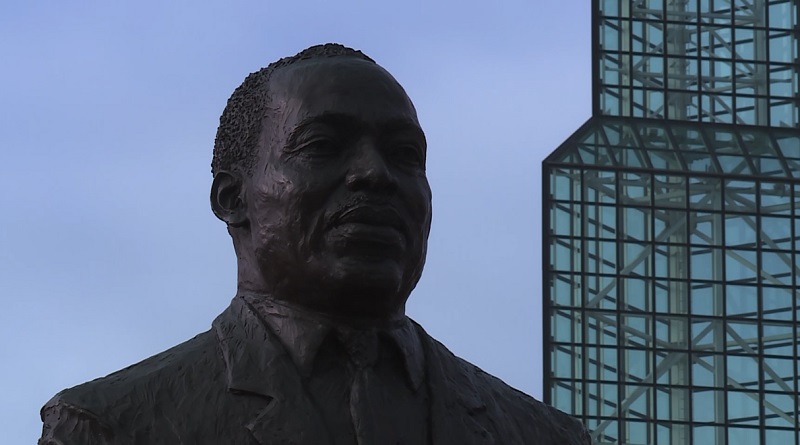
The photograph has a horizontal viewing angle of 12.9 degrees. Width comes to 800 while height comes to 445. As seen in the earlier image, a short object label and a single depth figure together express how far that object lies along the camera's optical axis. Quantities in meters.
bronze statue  10.58
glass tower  72.89
